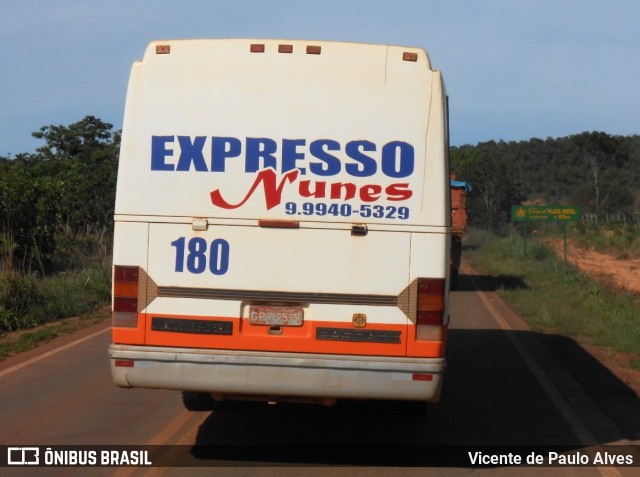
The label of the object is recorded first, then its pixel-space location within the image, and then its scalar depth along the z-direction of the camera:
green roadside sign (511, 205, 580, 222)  32.22
